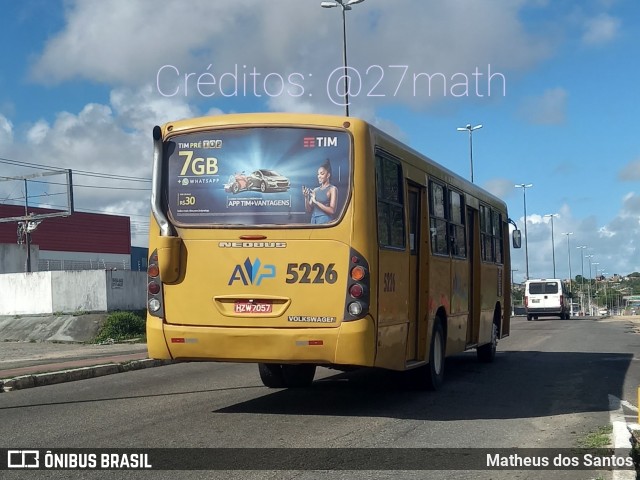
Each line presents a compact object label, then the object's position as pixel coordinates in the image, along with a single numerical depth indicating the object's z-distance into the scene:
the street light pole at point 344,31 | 24.41
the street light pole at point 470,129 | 49.75
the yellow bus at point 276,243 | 8.60
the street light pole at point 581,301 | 127.62
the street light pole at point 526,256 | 73.19
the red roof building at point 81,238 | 68.69
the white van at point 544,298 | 45.06
